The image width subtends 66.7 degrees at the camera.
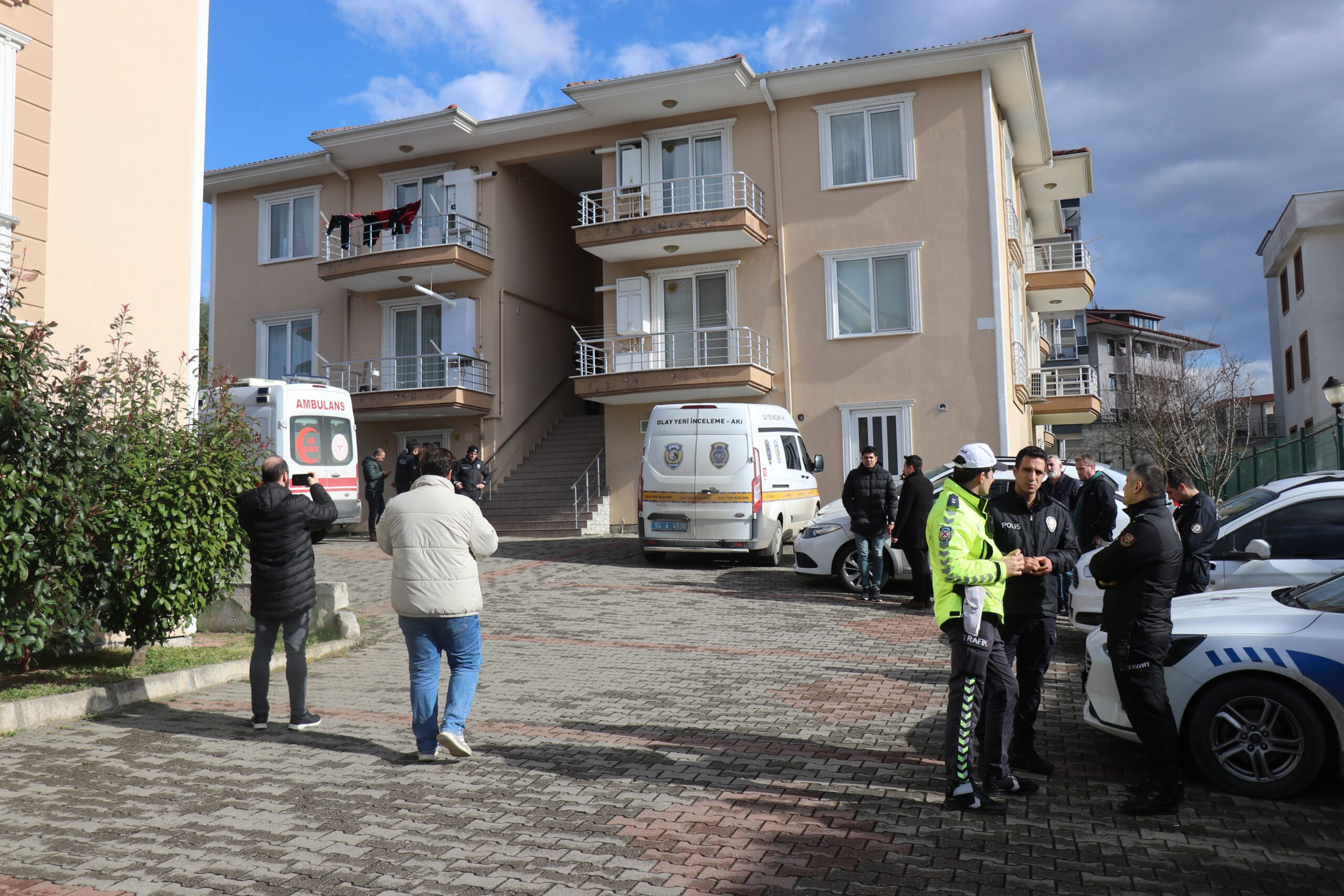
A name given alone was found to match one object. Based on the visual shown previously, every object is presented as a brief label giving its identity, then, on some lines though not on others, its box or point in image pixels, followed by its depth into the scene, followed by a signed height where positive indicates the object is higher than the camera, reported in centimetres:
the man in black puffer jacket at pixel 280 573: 682 -47
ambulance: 1870 +140
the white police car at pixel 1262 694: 515 -108
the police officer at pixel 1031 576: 541 -46
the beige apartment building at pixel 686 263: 2108 +545
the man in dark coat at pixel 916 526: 1190 -40
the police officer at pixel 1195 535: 739 -35
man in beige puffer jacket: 593 -54
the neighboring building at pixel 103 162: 922 +335
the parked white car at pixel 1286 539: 810 -43
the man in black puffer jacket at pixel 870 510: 1239 -21
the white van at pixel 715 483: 1544 +19
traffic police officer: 506 -64
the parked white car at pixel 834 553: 1328 -79
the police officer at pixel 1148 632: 501 -72
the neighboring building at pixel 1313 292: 3203 +623
